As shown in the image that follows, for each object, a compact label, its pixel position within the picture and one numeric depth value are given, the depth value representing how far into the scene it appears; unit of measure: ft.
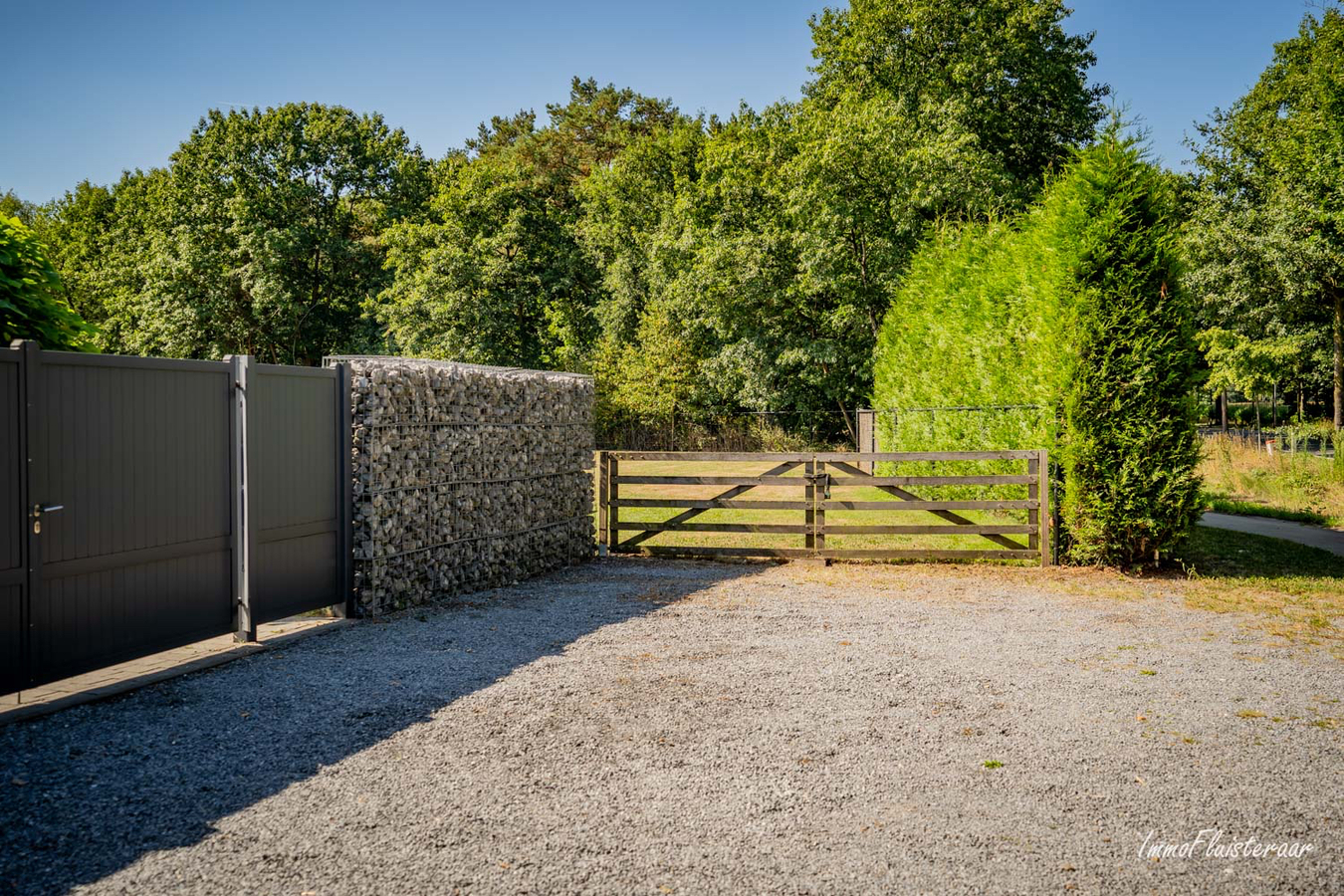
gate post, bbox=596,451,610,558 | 35.82
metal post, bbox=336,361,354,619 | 24.27
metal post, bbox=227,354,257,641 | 21.02
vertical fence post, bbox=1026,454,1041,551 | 32.78
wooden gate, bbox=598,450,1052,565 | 32.60
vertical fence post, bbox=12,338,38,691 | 16.07
